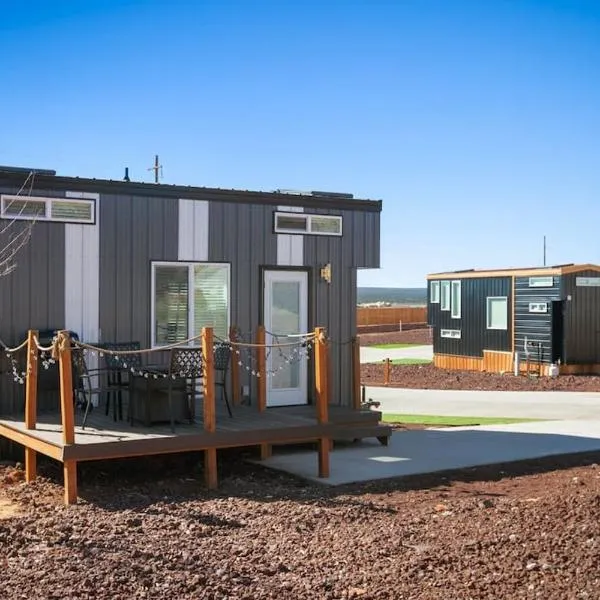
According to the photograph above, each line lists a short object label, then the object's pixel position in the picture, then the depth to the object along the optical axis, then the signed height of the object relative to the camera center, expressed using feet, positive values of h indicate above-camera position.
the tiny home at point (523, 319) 68.45 -0.60
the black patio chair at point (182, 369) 27.43 -1.80
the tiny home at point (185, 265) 31.19 +1.73
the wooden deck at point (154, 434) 25.12 -3.68
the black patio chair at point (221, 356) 29.43 -1.49
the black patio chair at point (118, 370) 29.35 -1.95
